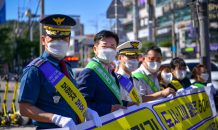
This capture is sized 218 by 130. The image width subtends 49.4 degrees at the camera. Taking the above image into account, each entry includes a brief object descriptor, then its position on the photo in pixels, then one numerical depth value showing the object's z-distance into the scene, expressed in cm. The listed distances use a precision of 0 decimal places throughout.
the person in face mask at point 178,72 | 491
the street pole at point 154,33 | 4459
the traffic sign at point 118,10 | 793
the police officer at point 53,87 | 184
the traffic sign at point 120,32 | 824
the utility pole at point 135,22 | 2270
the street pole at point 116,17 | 789
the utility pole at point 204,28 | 650
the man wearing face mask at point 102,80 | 251
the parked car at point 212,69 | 866
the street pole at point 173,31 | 2453
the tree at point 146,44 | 3516
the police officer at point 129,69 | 321
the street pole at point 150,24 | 2770
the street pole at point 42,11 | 828
